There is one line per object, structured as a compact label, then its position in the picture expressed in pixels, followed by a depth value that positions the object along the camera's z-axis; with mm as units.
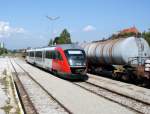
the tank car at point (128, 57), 23234
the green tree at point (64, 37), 93312
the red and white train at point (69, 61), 25781
